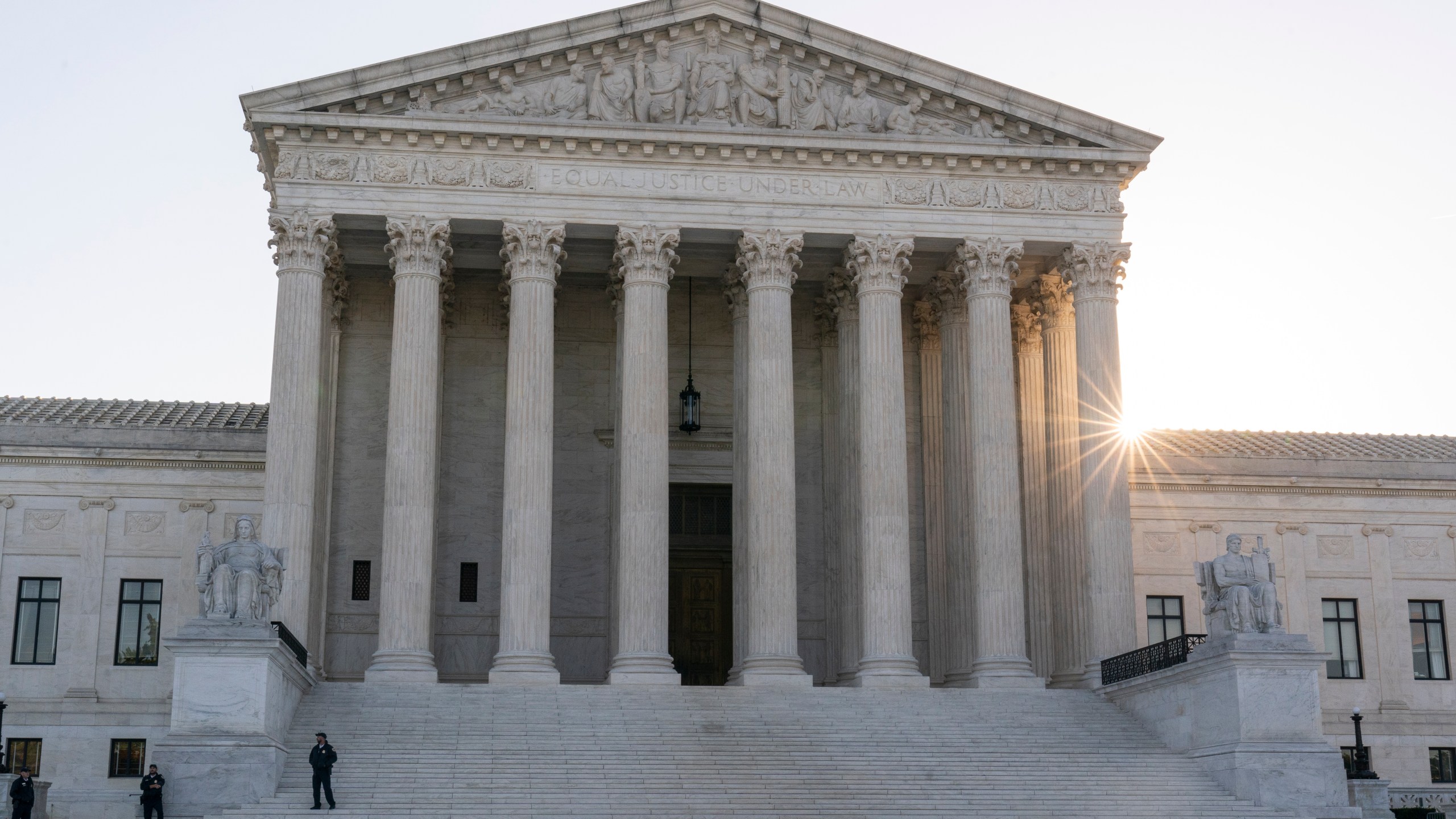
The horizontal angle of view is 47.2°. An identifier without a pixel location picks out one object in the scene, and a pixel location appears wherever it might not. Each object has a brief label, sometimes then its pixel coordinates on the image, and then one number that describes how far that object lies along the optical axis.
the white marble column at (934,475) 45.50
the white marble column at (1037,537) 44.72
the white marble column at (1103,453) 41.09
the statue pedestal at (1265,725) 32.88
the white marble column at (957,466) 43.88
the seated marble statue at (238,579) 32.78
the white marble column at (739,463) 42.25
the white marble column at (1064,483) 42.38
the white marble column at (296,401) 38.66
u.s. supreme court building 35.00
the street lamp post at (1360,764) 37.50
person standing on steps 29.52
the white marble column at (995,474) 40.59
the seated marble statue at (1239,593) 34.50
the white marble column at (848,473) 43.16
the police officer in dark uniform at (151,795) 29.45
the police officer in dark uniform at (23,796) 30.39
